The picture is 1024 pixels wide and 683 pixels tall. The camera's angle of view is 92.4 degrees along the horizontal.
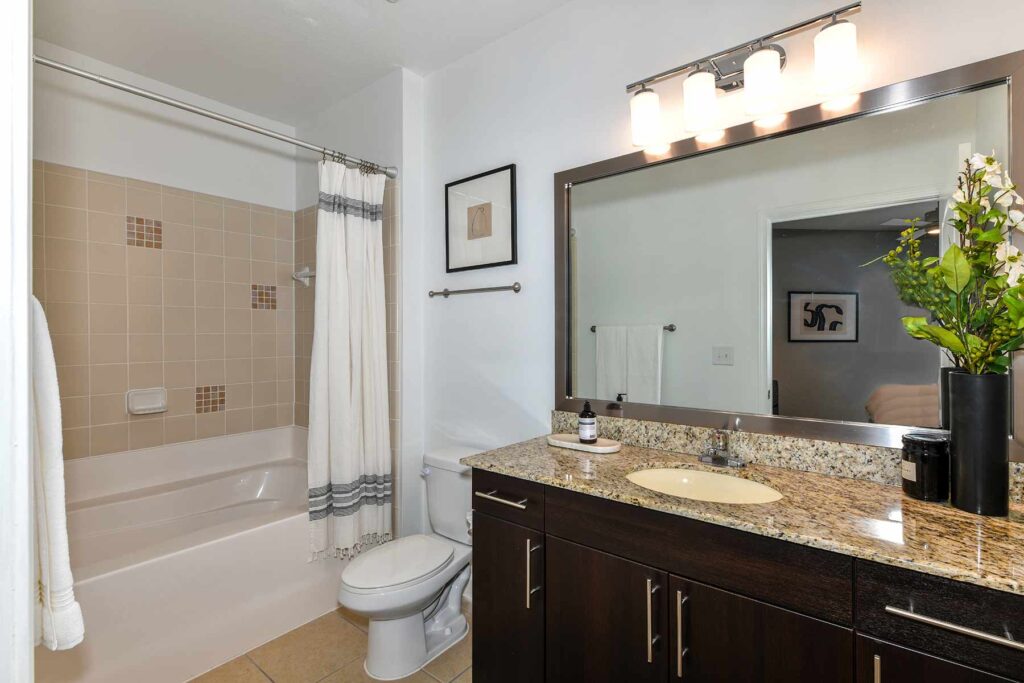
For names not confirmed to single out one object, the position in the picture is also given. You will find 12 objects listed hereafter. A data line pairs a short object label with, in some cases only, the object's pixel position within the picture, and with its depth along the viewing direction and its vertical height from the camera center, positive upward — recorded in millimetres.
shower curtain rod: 1685 +904
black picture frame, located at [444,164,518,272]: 2098 +533
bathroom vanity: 863 -526
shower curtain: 2154 -167
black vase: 1032 -227
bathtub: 1706 -907
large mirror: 1274 +220
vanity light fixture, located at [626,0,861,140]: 1309 +762
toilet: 1770 -903
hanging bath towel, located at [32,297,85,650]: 964 -380
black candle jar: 1130 -306
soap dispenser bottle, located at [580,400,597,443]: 1703 -315
